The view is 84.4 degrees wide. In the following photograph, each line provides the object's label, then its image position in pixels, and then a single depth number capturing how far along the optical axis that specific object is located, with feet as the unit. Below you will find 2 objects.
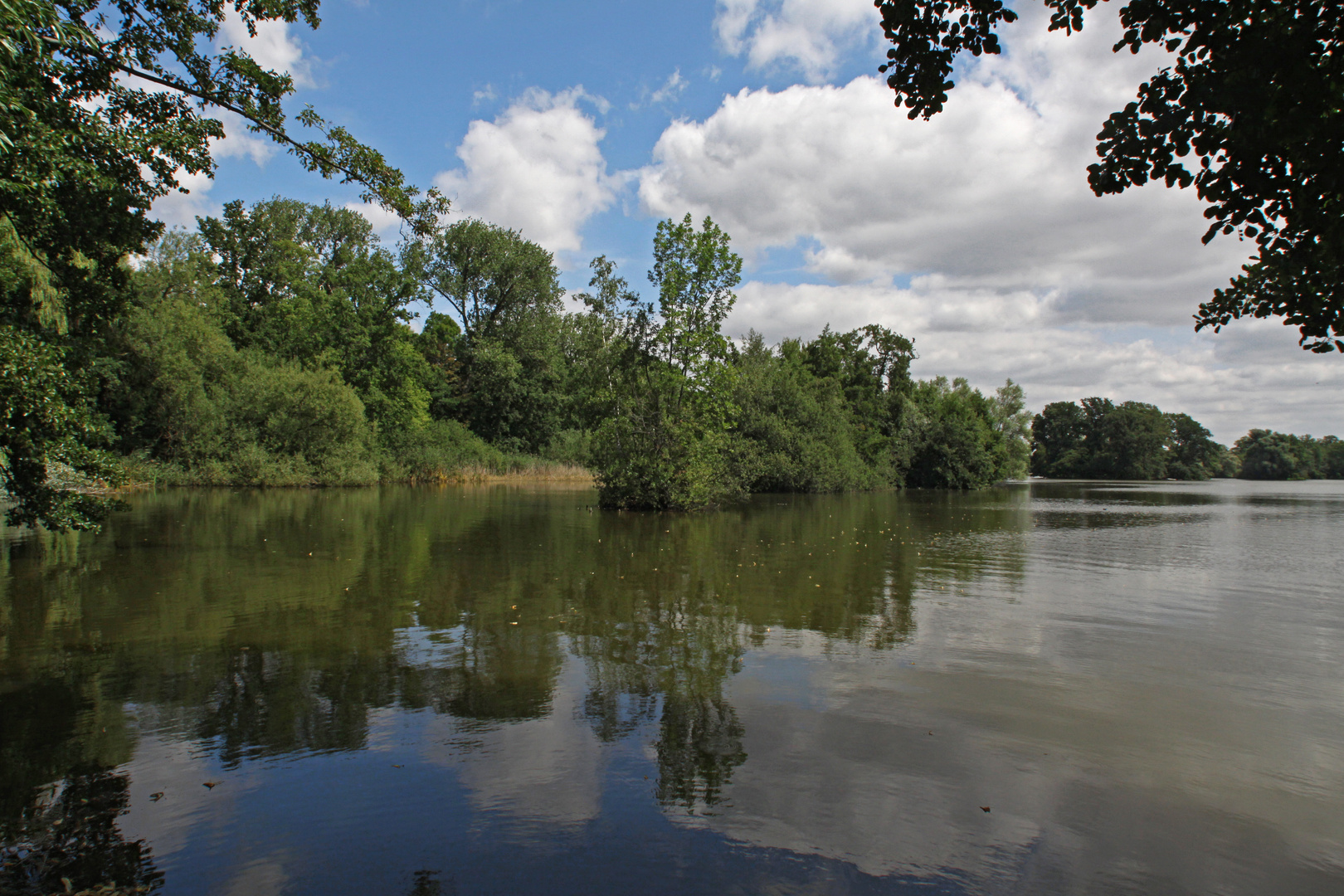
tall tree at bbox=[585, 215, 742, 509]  80.53
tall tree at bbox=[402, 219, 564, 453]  181.68
